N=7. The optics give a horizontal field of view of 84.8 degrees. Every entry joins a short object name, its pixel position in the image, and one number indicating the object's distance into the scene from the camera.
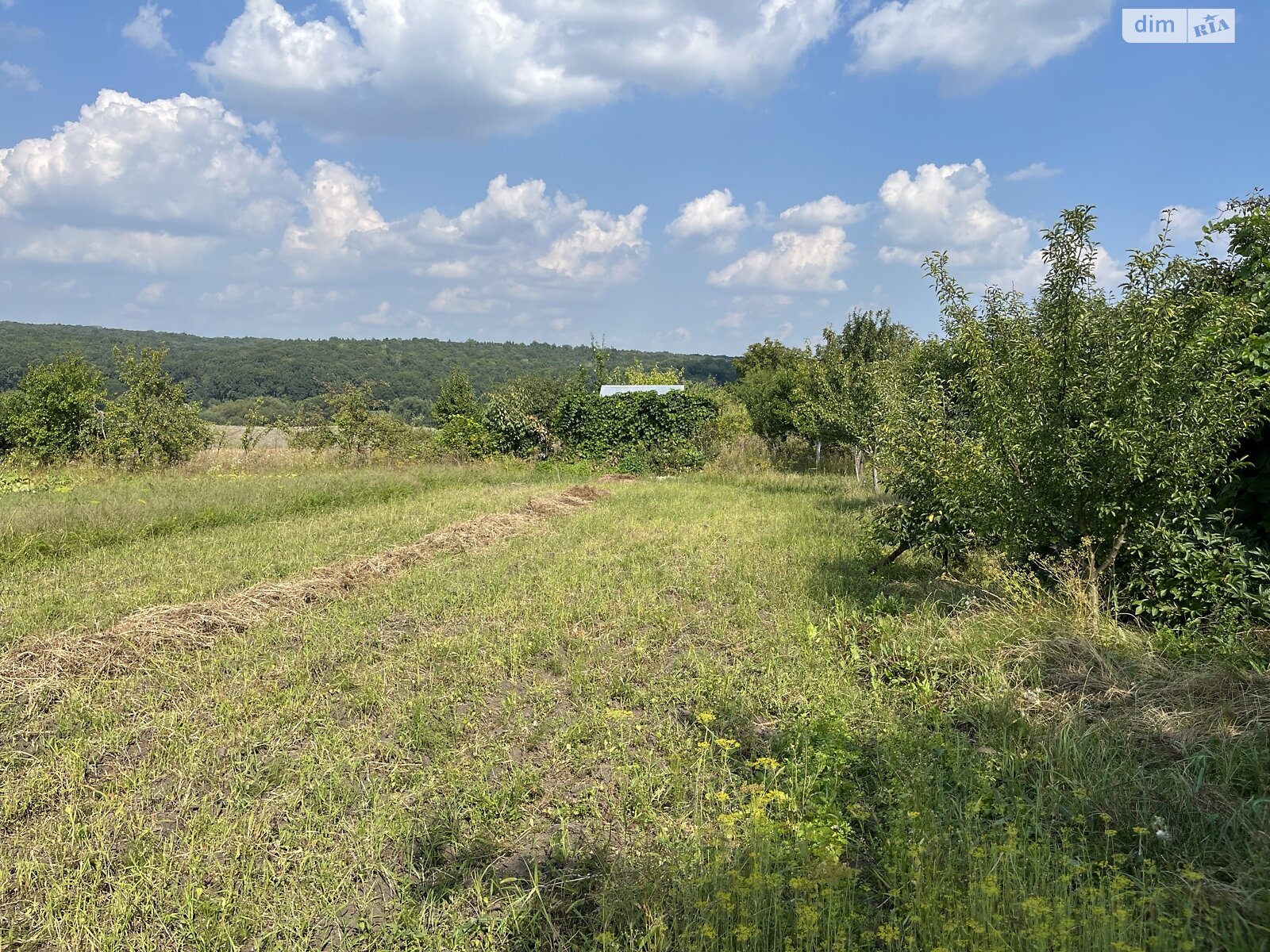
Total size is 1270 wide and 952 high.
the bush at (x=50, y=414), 18.14
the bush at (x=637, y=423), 22.06
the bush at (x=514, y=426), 22.56
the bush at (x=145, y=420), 18.08
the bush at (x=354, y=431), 20.58
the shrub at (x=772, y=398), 24.89
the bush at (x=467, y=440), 22.39
